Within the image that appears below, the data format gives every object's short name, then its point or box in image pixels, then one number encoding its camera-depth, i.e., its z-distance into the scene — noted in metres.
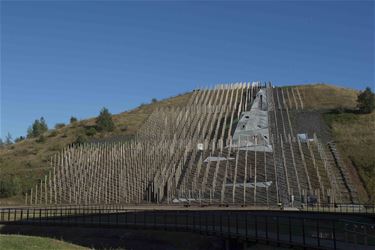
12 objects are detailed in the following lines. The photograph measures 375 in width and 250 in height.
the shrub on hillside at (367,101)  73.94
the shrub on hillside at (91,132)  80.50
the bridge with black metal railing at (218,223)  20.55
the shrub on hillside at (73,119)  100.21
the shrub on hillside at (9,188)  56.69
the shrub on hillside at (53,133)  86.54
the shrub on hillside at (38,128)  103.45
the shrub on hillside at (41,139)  83.56
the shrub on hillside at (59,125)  97.94
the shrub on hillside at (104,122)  81.94
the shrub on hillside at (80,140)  72.00
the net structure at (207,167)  48.25
